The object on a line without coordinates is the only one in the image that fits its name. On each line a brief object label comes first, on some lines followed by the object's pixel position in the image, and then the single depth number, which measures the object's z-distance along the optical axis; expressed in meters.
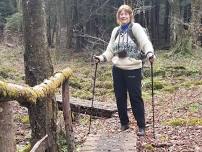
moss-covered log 2.78
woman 5.47
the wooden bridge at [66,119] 2.97
